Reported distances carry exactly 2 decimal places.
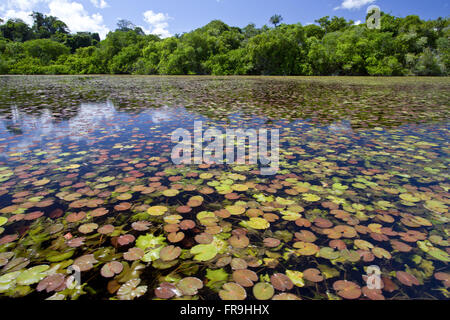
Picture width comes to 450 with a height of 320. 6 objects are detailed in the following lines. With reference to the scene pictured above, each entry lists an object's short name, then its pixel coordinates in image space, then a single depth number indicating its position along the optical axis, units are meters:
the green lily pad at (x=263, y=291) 1.13
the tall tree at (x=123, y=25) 63.23
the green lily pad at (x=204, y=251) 1.38
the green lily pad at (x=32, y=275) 1.19
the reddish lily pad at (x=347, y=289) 1.14
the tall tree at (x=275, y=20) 48.53
